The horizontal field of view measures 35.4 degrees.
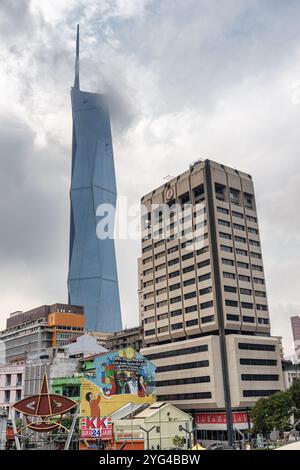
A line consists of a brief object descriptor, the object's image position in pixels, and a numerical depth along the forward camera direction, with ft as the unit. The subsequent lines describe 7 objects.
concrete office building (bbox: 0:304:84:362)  488.44
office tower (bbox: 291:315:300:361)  469.65
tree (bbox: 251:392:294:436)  216.54
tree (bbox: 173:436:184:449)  188.85
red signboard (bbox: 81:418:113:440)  203.31
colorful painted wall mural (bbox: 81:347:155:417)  221.87
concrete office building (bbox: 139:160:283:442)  286.87
